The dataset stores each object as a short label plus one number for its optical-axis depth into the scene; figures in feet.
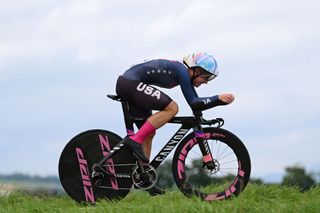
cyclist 36.83
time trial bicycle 37.55
